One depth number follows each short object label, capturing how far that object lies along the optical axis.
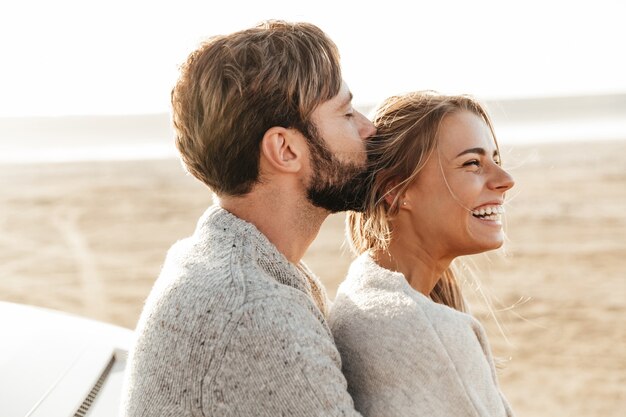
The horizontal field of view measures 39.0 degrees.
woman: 2.15
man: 1.85
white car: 2.19
